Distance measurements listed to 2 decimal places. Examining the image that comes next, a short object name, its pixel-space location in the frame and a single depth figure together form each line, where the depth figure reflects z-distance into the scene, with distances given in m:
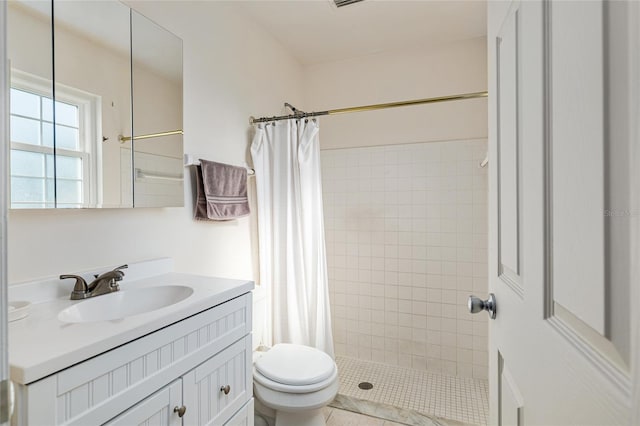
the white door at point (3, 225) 0.34
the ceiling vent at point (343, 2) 2.01
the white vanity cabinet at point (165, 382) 0.72
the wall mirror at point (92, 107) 1.06
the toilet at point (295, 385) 1.52
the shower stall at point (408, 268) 2.38
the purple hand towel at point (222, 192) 1.73
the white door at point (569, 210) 0.30
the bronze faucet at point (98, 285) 1.13
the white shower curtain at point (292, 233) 2.13
